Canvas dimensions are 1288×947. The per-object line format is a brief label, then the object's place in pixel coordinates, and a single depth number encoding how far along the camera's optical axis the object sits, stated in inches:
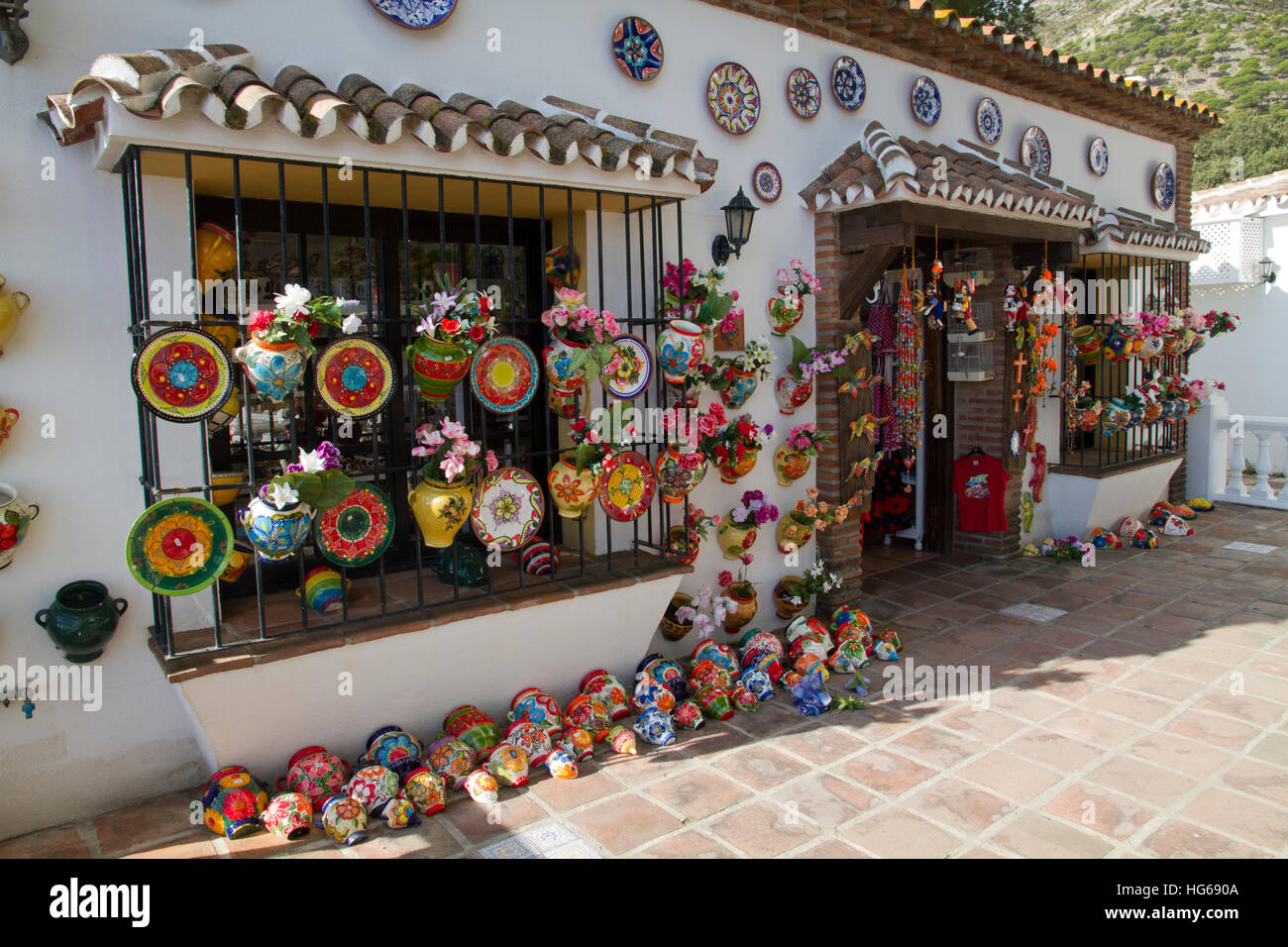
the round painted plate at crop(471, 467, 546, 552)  161.9
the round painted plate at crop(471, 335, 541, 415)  159.9
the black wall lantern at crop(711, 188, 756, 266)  201.0
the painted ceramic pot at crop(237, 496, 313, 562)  131.5
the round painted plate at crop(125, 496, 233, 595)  127.4
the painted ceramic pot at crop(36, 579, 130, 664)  133.4
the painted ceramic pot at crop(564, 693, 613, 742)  166.2
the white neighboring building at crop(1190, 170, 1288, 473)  500.1
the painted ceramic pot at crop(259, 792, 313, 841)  133.0
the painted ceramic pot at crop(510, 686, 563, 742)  162.2
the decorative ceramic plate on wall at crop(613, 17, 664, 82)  192.9
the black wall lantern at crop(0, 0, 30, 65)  124.3
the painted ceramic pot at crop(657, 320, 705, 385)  188.4
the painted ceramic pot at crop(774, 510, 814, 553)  229.0
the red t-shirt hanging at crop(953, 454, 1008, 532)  295.6
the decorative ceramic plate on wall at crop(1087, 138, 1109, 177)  333.1
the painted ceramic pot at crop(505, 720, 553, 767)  155.6
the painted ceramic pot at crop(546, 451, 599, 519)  172.9
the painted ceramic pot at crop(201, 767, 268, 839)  133.2
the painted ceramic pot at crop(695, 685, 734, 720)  176.6
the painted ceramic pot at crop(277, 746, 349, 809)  140.1
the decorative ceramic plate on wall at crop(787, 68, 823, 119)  225.8
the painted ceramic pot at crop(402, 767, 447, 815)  141.4
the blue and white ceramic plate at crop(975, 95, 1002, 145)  281.0
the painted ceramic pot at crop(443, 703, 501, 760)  156.5
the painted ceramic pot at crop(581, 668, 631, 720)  172.6
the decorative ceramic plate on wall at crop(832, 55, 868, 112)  236.2
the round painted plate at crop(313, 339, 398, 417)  141.6
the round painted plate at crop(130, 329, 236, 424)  126.0
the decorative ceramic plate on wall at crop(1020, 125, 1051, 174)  300.5
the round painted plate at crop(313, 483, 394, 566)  144.7
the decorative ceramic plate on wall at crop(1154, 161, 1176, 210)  371.9
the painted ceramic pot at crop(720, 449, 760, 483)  213.6
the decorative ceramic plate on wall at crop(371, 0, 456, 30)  159.8
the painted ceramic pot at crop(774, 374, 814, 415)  224.5
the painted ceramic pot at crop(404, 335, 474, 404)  148.2
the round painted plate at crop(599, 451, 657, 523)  179.2
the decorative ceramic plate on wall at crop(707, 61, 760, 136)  209.9
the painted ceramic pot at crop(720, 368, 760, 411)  208.2
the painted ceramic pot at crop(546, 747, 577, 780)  152.4
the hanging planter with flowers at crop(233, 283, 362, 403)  130.1
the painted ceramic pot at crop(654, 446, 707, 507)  193.5
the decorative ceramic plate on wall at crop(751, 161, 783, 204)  219.0
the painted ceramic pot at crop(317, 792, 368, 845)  133.0
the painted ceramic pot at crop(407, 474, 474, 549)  153.5
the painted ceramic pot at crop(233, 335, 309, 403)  131.6
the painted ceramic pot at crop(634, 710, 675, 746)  166.1
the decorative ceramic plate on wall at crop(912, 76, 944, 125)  258.2
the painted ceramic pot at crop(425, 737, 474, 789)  149.3
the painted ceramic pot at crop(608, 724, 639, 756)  161.9
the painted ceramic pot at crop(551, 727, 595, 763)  158.6
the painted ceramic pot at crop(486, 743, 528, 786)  149.2
